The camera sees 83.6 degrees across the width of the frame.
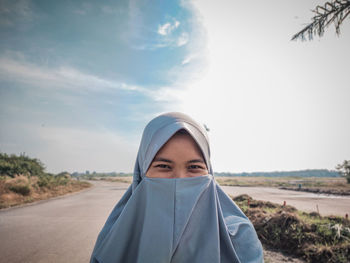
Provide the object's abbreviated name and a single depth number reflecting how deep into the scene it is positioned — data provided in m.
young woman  1.16
